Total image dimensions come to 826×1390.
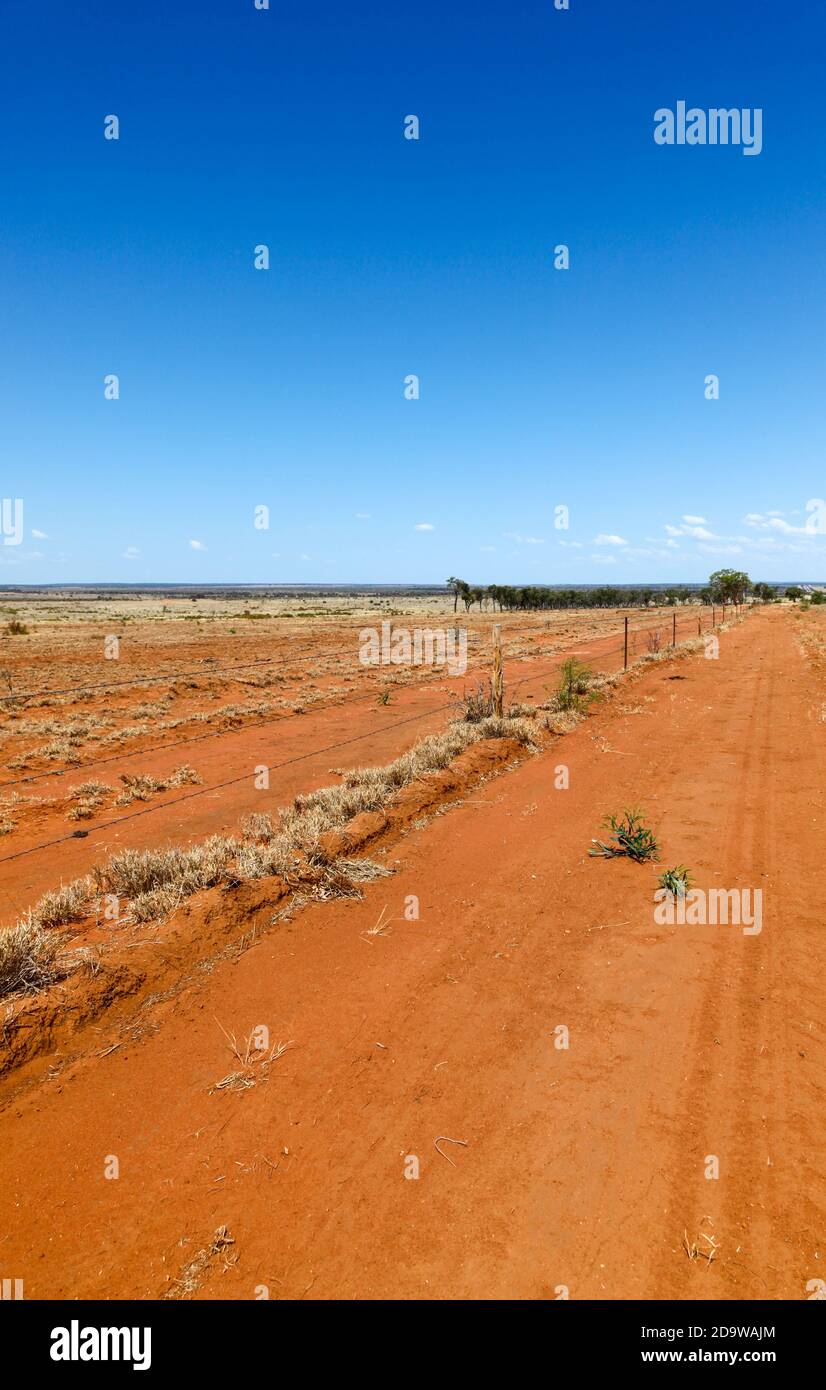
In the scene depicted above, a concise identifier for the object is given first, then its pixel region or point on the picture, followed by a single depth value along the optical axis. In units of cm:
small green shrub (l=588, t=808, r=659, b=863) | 729
